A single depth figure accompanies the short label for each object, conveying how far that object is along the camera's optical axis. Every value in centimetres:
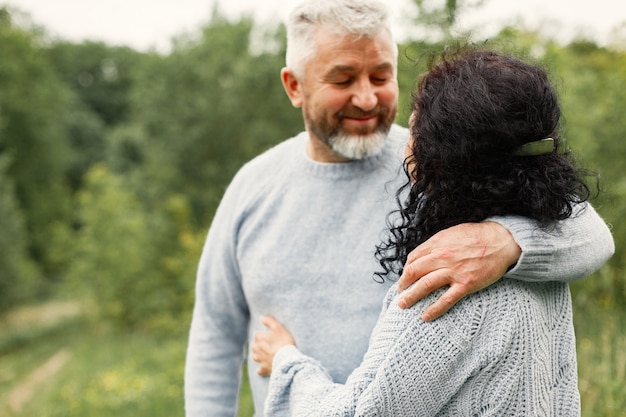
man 219
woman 152
